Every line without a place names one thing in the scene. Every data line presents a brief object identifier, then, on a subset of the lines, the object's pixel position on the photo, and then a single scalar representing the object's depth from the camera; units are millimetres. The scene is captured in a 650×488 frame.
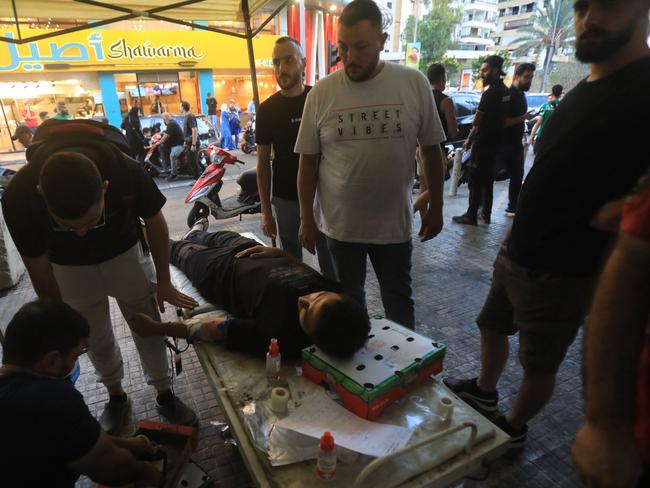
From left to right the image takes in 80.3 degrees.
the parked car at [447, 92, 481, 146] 8375
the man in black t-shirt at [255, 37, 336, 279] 2613
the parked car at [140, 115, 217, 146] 9938
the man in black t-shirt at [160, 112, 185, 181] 8211
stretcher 1184
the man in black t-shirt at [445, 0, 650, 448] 1302
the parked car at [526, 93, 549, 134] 14203
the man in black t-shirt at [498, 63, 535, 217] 4602
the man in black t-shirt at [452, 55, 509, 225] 4371
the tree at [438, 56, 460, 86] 29742
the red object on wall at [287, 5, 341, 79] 11156
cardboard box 1369
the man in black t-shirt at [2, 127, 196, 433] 1407
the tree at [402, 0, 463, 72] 32875
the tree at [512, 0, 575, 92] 28938
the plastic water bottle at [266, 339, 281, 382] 1607
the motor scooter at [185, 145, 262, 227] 5066
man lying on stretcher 1549
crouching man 1122
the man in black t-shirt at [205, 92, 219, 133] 13227
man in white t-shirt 1944
